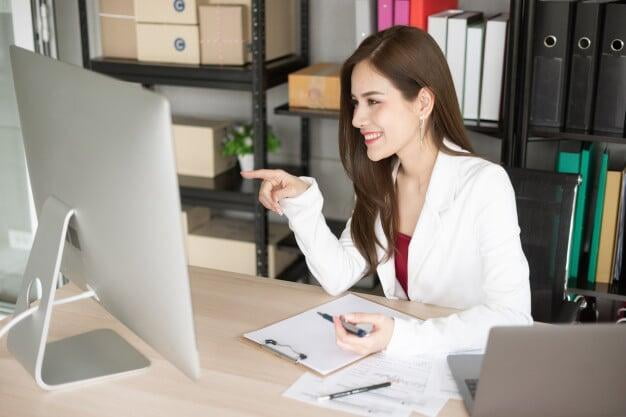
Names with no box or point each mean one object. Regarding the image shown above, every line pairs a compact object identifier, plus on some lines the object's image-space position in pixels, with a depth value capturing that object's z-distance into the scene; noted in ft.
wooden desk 4.30
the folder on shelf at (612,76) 7.25
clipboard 4.75
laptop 3.74
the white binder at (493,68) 7.80
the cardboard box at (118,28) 9.55
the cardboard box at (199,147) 9.66
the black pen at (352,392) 4.37
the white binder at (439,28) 7.95
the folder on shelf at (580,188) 7.83
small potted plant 9.59
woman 5.63
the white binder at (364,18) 8.30
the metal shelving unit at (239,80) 8.91
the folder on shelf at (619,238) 7.78
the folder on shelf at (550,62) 7.45
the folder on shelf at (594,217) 7.82
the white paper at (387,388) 4.30
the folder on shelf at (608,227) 7.79
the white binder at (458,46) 7.91
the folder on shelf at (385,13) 8.12
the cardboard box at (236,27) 8.95
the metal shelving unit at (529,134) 7.47
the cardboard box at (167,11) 9.02
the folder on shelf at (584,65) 7.36
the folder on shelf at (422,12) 7.98
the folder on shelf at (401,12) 8.05
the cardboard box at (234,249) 9.85
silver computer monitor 3.70
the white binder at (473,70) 7.88
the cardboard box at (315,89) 8.67
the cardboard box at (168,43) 9.12
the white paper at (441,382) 4.42
